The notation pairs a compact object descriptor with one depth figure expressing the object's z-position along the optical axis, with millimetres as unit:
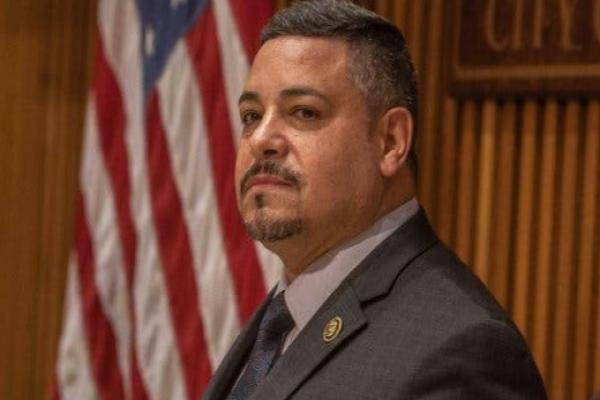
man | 3298
